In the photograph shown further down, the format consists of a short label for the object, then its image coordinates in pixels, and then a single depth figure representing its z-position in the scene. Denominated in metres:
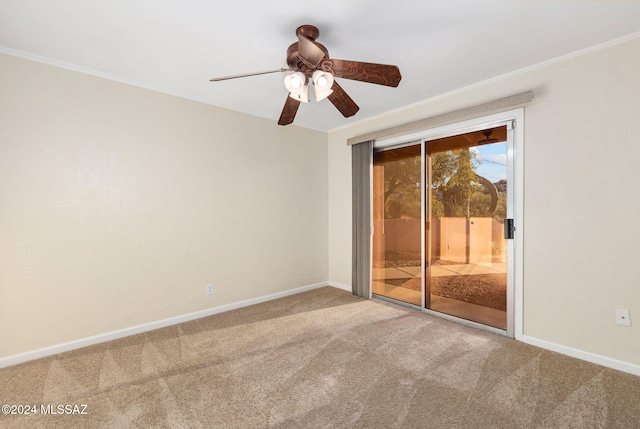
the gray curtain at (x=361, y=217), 3.95
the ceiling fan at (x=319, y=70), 1.79
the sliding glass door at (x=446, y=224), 2.88
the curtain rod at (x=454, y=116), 2.59
